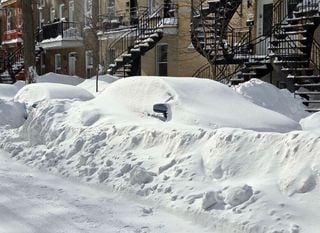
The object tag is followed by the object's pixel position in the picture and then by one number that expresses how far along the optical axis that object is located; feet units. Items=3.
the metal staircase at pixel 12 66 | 117.39
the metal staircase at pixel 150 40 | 81.20
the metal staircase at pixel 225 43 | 61.93
